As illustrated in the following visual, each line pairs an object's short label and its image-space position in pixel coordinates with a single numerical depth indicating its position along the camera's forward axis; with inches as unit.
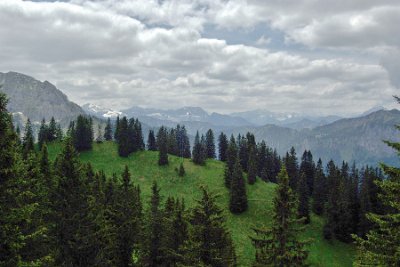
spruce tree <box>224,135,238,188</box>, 4431.6
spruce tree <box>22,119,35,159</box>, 2434.4
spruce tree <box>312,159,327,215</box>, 4094.5
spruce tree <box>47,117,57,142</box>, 5729.8
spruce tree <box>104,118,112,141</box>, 6491.1
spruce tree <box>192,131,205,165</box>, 5197.3
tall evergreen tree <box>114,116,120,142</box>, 5693.4
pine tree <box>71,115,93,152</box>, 5531.5
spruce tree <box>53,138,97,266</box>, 1068.5
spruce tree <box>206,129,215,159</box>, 6112.2
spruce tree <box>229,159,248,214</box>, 3801.7
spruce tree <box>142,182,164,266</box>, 1656.0
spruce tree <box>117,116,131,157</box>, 5433.1
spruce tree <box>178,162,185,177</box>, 4748.0
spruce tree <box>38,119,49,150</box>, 5660.4
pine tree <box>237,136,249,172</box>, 5259.4
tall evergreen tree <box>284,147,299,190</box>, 4670.3
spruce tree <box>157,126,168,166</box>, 5088.6
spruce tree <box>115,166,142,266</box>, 1589.6
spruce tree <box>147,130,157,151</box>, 6122.1
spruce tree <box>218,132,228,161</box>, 5880.9
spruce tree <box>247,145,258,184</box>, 4522.6
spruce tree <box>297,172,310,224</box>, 3725.4
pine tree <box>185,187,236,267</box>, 1046.4
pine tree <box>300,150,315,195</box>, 5147.6
